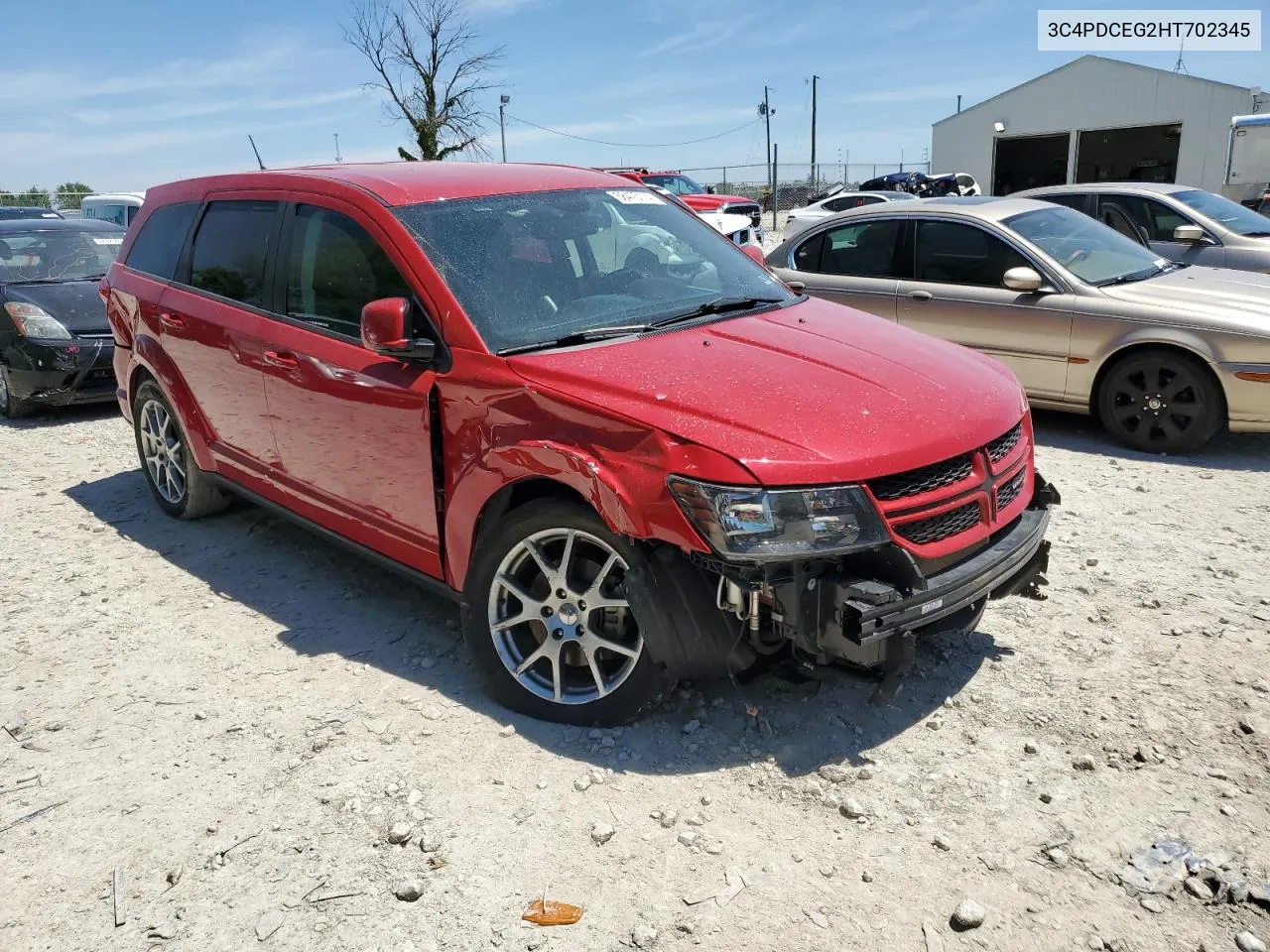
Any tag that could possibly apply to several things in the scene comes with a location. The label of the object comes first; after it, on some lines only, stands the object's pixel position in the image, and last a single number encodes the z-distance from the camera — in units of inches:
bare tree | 1277.1
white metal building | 1100.5
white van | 717.9
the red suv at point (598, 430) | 107.9
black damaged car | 313.1
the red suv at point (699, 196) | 757.9
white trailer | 785.6
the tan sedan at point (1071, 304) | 235.9
